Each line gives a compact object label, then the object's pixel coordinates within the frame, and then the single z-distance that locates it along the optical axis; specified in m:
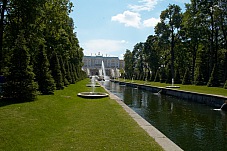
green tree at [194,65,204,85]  35.86
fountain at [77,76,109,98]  17.89
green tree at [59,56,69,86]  25.86
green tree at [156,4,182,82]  45.25
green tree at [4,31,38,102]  12.03
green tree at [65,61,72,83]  32.53
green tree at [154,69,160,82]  53.50
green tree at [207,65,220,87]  30.52
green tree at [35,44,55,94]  16.81
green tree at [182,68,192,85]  38.75
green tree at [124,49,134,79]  92.39
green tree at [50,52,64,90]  21.61
